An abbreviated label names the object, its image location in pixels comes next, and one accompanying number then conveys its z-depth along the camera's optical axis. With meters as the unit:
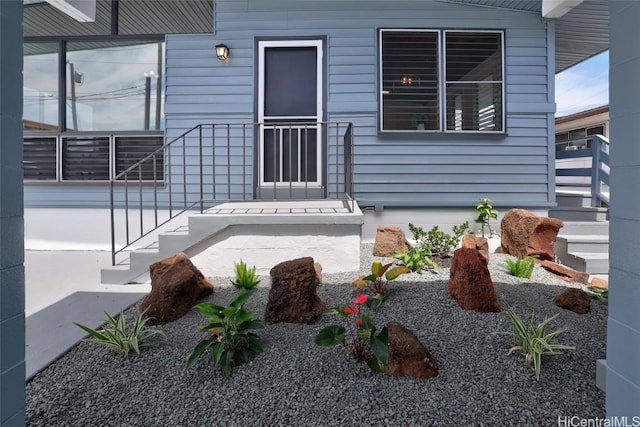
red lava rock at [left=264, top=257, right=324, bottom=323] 2.31
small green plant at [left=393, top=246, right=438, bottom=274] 3.27
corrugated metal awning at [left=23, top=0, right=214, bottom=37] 4.70
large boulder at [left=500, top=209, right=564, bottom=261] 3.85
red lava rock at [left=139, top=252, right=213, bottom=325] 2.35
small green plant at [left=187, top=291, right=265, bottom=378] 1.74
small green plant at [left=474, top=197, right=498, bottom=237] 4.43
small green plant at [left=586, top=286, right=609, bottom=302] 2.65
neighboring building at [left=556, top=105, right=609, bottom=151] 8.34
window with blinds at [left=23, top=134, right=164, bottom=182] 4.71
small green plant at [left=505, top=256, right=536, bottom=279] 3.22
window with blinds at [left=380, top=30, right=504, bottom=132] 4.66
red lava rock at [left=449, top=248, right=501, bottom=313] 2.37
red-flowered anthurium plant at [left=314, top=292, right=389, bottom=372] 1.64
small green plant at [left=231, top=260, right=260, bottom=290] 3.02
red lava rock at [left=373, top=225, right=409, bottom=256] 3.97
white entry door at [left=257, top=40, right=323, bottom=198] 4.68
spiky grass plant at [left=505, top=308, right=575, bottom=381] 1.77
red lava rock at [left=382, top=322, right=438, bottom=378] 1.71
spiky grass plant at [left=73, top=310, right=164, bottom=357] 1.93
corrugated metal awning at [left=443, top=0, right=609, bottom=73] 4.48
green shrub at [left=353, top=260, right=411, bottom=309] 2.52
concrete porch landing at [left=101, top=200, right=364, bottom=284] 3.29
